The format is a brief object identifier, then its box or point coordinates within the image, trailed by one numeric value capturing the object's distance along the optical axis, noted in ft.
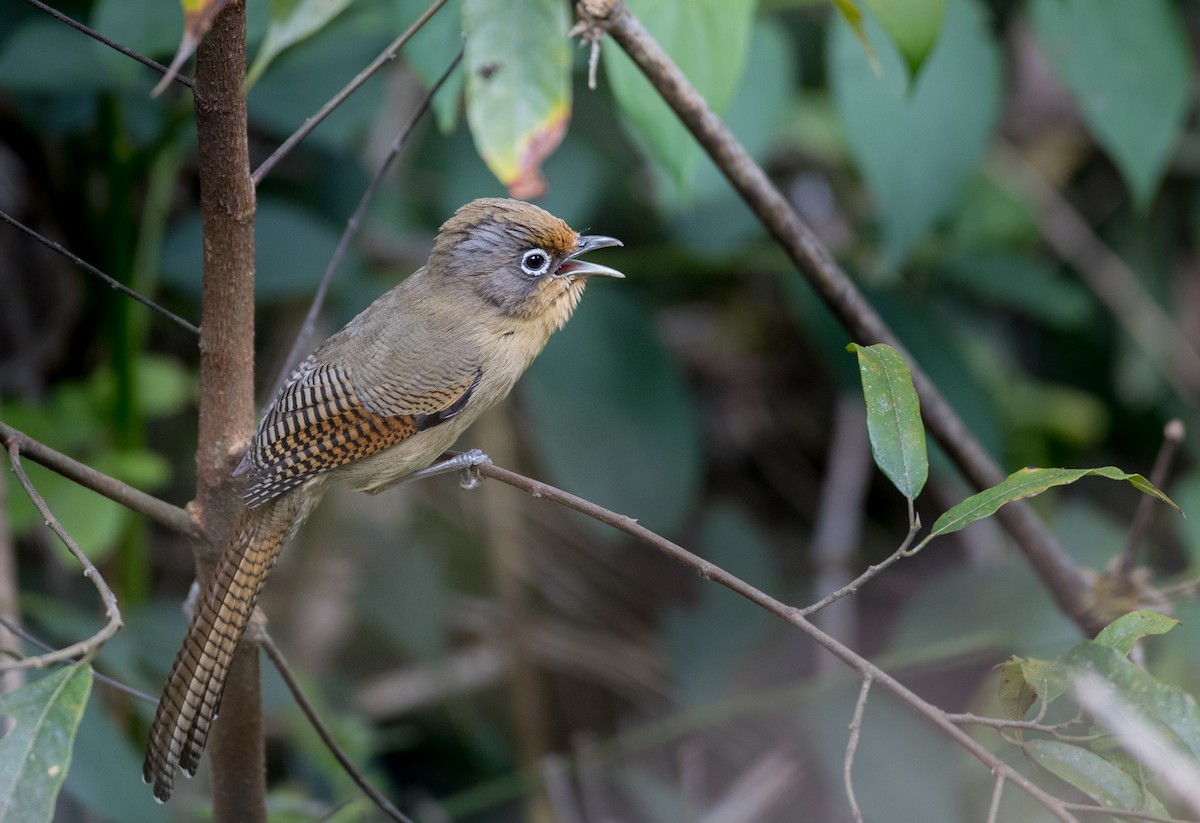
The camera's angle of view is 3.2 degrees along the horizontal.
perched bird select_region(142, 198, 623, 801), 20.84
